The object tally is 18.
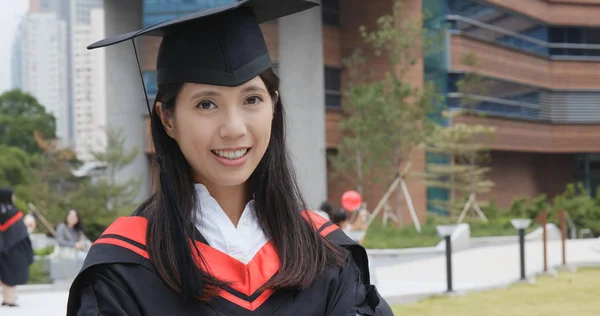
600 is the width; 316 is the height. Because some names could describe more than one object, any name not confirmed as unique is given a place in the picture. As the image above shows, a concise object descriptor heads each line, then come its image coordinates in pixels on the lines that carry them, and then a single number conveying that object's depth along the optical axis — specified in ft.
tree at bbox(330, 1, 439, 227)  61.98
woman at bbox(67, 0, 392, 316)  5.92
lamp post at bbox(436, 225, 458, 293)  31.35
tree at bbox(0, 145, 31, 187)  106.22
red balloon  41.30
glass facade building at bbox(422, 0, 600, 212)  78.95
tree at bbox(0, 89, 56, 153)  147.02
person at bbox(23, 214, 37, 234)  37.06
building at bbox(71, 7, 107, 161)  305.32
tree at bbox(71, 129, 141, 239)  59.21
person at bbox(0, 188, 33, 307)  30.37
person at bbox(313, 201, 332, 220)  28.22
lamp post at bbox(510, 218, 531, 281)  34.94
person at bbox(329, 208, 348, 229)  26.91
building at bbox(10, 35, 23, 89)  403.34
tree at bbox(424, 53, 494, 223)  69.15
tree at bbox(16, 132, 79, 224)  64.69
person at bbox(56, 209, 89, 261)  39.04
